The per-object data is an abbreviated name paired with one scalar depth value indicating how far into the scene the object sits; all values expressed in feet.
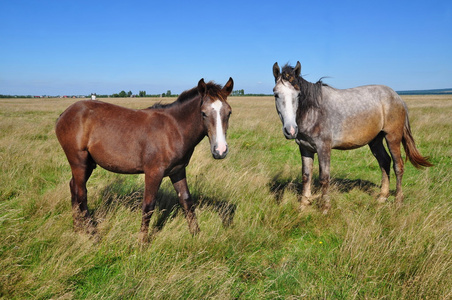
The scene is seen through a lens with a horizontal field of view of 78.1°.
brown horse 11.53
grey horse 14.69
